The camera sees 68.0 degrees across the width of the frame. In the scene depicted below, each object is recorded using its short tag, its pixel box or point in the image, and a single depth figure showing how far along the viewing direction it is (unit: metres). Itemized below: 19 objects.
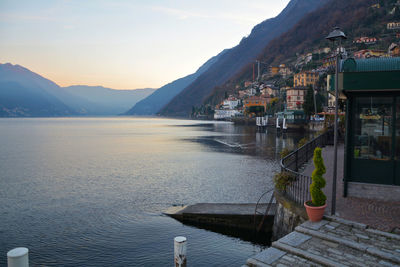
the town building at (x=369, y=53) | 113.00
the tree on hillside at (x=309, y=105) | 87.39
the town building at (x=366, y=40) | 142.94
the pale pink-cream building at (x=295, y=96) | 124.25
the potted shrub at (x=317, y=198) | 8.78
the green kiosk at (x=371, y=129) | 9.88
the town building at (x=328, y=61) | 140.84
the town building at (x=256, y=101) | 161.38
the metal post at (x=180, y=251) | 6.75
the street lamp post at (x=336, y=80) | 8.68
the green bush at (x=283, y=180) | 11.02
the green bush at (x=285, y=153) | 19.35
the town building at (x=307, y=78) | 136.88
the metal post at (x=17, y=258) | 4.95
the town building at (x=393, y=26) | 146.82
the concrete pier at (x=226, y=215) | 13.66
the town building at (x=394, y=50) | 106.40
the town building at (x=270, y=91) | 171.38
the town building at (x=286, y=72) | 193.25
